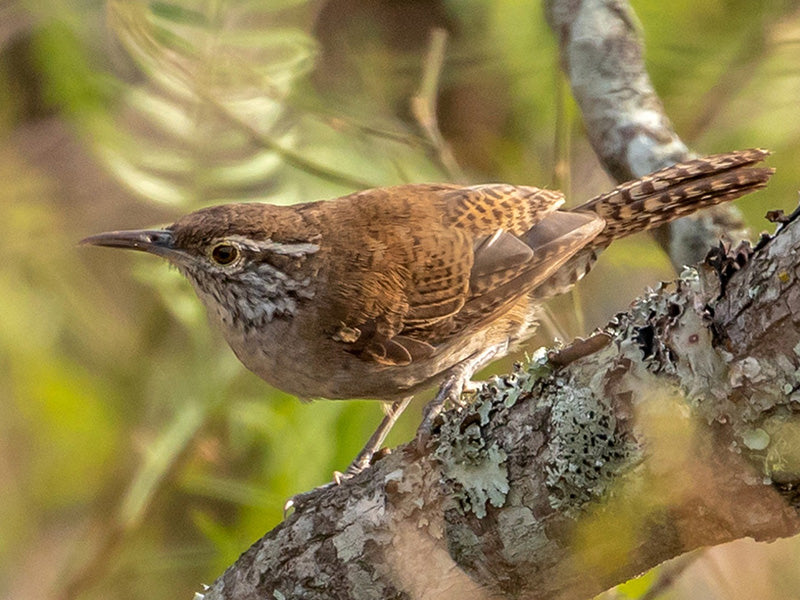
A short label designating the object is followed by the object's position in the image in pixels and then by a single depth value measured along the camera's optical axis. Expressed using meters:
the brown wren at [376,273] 7.12
